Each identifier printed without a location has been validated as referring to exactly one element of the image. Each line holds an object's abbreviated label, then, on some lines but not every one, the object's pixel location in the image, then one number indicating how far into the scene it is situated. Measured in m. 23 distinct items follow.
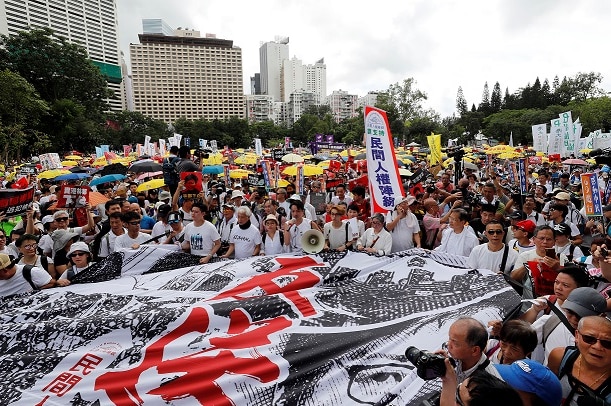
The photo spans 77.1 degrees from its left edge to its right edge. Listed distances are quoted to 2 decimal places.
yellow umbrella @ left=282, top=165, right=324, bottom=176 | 11.02
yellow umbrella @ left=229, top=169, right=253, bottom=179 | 14.47
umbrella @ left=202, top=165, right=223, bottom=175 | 13.36
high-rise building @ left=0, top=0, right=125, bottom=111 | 66.62
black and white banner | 2.71
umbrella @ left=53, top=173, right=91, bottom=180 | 12.55
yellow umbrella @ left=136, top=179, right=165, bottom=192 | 9.46
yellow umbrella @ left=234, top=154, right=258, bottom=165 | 23.80
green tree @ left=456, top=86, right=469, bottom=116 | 79.44
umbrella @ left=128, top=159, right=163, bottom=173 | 13.06
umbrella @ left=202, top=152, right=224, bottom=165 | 18.92
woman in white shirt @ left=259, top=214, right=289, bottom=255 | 5.18
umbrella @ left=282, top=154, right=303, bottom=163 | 16.42
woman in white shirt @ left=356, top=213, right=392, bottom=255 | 4.86
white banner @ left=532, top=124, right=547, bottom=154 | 20.25
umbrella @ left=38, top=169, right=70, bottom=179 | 13.69
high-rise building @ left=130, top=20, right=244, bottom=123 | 113.81
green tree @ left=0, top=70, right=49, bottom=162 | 24.25
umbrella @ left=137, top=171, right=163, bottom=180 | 13.22
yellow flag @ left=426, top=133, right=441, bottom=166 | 15.23
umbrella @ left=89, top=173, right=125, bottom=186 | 11.28
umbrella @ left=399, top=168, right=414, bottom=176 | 10.72
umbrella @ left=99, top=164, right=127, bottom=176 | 14.17
